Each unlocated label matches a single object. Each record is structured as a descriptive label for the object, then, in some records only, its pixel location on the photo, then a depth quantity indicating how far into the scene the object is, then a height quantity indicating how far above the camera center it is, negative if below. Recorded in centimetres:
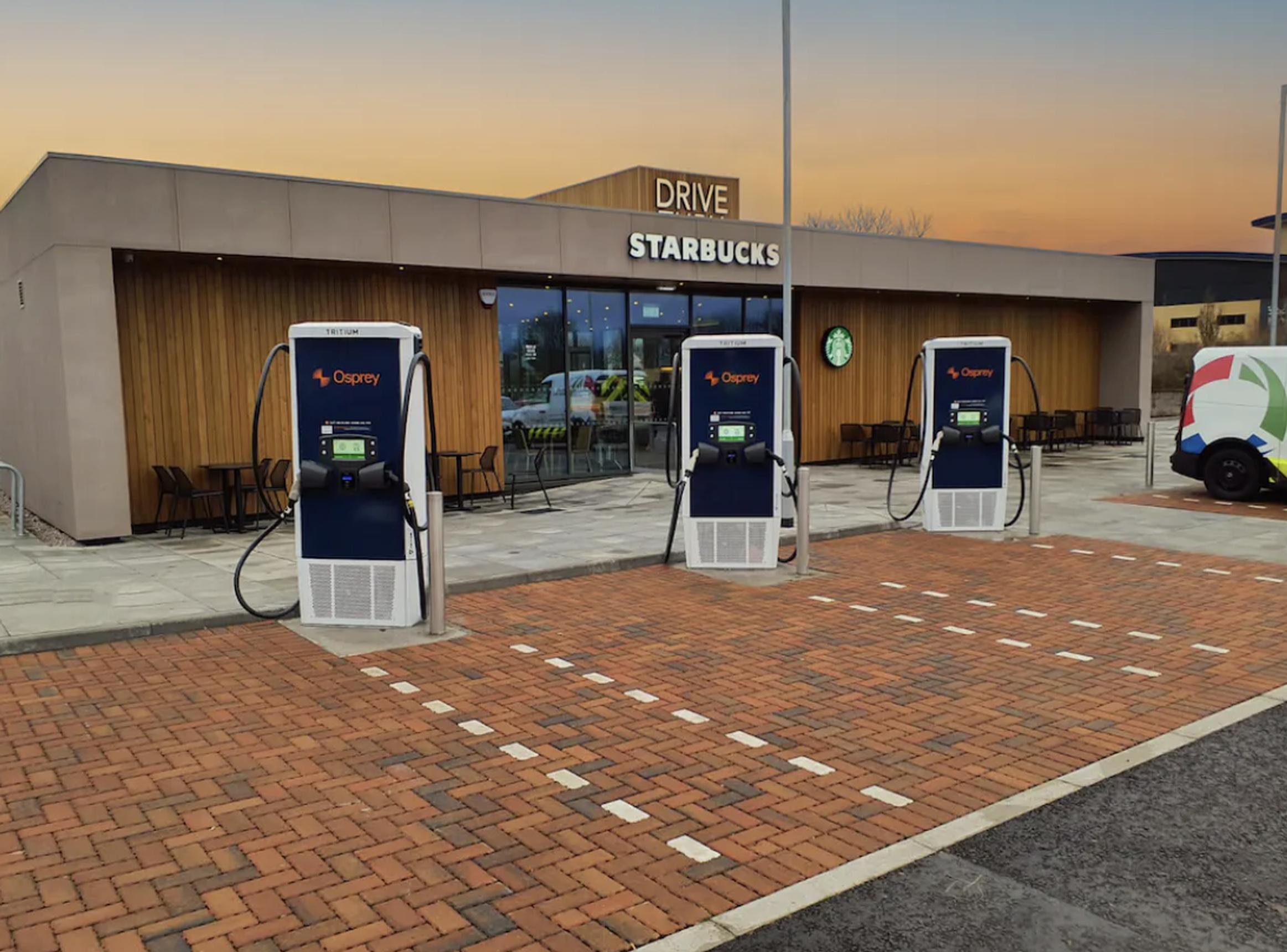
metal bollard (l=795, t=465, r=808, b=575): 925 -131
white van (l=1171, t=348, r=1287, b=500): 1377 -66
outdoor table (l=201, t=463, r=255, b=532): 1195 -117
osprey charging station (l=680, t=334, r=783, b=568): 955 -63
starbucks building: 1116 +125
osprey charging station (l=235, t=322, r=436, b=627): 735 -64
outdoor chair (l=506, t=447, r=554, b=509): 1505 -150
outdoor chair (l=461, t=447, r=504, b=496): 1416 -111
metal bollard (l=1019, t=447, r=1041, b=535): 1141 -141
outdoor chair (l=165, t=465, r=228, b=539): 1162 -128
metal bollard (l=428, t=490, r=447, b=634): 720 -135
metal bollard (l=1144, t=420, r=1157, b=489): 1590 -128
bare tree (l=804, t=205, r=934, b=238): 5147 +818
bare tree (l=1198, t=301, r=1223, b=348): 4341 +228
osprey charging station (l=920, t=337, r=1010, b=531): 1157 -59
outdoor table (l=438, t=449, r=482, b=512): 1409 -120
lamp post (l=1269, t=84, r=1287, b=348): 2205 +391
